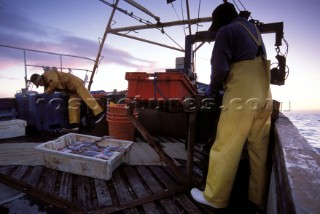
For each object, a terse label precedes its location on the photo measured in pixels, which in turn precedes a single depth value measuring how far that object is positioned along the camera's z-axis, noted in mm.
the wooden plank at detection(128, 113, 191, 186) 2838
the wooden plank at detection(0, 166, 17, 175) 3040
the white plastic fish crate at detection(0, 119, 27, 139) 4980
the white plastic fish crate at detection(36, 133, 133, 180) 2932
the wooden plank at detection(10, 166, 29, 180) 2936
